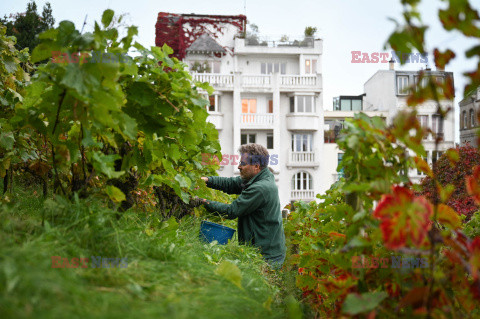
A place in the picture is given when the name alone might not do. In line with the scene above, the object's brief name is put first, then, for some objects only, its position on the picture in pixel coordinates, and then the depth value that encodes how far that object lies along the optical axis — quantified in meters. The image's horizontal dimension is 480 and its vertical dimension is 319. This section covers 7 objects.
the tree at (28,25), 14.12
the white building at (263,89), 30.47
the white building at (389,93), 37.31
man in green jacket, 4.74
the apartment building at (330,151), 34.06
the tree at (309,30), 33.22
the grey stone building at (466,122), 36.75
